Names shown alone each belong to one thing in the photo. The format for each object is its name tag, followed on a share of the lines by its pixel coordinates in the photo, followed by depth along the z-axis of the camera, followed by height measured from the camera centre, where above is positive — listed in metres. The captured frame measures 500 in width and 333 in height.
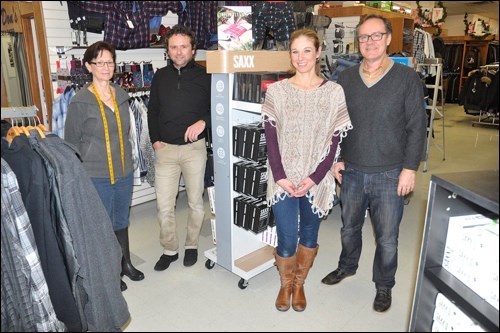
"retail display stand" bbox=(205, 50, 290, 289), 2.56 -0.59
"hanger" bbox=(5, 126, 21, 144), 1.93 -0.33
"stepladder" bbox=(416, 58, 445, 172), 5.33 -0.14
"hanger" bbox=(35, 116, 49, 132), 2.05 -0.32
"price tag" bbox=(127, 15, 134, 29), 3.94 +0.38
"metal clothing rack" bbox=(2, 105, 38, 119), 2.08 -0.25
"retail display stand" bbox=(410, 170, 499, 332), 1.39 -0.73
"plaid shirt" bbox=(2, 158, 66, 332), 1.75 -0.90
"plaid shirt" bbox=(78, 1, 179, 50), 3.79 +0.42
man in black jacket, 2.80 -0.40
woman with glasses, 2.43 -0.38
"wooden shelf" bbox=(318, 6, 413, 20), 6.34 +0.85
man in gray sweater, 2.17 -0.40
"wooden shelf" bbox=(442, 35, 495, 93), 12.25 +0.65
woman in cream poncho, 2.16 -0.40
